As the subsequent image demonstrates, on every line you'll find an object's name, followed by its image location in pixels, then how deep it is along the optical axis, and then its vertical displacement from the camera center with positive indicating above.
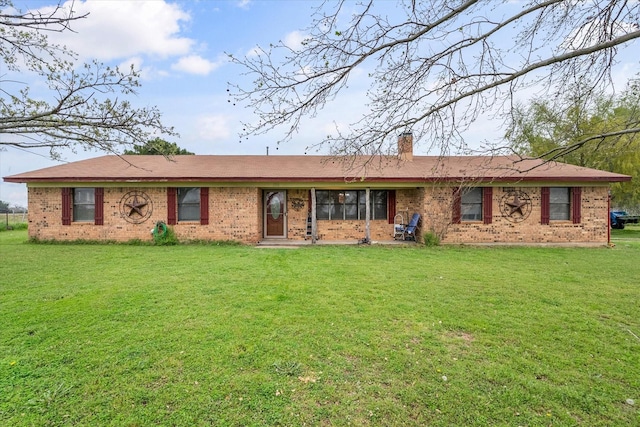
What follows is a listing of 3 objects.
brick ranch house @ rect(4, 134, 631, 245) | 11.07 +0.14
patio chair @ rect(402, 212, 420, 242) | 11.58 -0.69
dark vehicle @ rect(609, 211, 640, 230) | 19.70 -0.55
